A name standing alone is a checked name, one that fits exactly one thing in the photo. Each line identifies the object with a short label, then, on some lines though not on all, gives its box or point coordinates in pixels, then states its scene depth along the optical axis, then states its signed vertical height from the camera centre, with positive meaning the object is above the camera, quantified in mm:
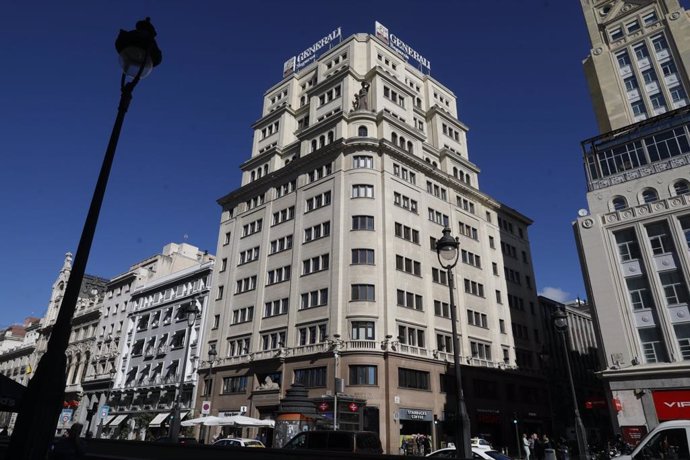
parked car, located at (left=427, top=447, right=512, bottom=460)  15792 -224
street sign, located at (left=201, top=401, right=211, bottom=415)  27094 +1896
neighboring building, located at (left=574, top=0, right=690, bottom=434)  32188 +14093
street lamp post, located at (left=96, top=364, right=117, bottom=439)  58562 +6680
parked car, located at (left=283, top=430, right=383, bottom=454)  15523 +121
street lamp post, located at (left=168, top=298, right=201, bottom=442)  23797 +1657
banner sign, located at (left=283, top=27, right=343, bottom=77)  59875 +47539
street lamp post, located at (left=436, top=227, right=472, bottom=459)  10469 +1210
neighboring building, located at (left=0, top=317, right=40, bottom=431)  84938 +15106
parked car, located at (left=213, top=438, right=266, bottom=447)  23978 +87
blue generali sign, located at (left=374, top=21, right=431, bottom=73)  58094 +47316
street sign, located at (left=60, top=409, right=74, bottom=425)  61875 +3050
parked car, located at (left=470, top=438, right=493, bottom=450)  17712 +268
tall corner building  37688 +15570
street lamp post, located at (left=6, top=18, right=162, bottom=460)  4910 +828
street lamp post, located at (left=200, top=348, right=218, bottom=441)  41356 +979
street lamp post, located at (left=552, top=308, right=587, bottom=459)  18403 +988
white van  10234 +117
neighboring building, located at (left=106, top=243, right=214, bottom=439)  50781 +11577
